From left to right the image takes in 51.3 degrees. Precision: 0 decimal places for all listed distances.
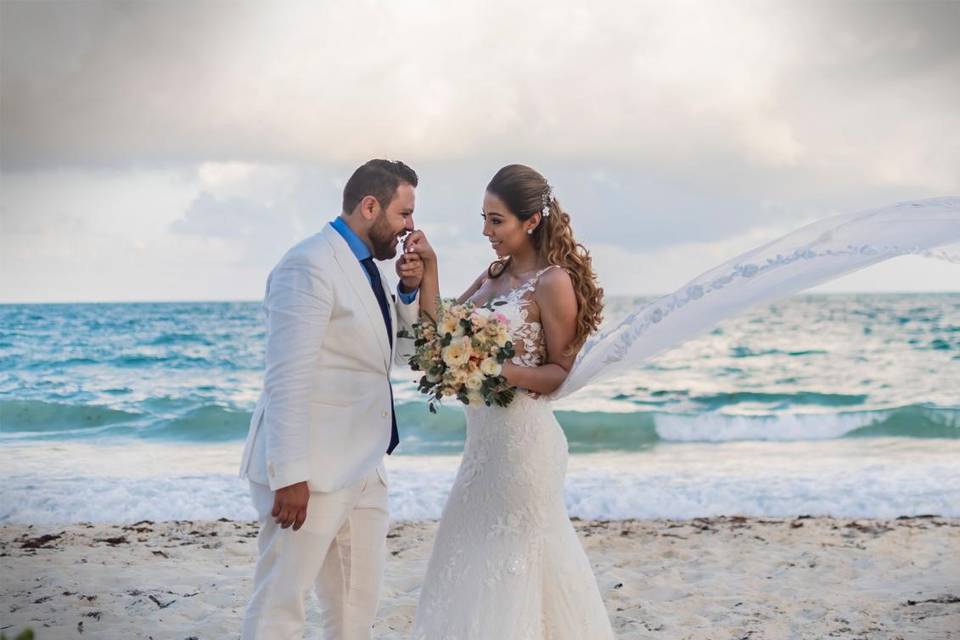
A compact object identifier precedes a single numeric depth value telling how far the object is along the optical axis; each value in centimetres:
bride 331
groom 306
